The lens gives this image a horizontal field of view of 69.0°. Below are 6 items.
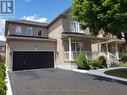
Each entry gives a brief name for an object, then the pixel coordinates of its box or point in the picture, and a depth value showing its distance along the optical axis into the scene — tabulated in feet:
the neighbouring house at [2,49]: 78.36
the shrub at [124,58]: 47.81
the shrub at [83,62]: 36.45
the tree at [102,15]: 22.42
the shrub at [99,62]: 38.53
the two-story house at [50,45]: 40.11
